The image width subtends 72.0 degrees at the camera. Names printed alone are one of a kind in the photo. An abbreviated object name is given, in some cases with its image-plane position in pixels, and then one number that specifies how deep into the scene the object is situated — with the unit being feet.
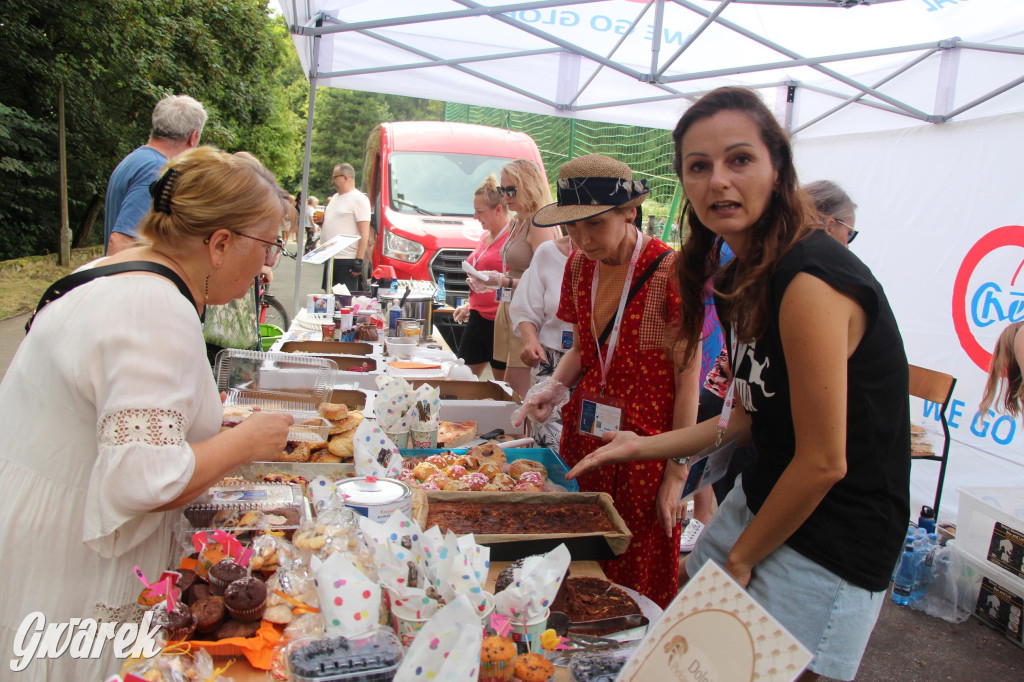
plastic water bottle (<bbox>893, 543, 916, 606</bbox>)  12.76
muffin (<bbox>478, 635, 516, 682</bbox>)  4.00
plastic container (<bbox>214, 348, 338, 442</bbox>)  8.61
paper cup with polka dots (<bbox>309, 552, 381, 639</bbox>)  4.00
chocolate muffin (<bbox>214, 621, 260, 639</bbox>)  4.46
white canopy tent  15.31
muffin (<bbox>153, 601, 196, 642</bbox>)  4.29
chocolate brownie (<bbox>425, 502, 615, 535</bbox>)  6.24
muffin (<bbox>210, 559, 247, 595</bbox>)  4.66
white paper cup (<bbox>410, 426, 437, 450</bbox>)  8.70
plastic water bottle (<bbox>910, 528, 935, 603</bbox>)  12.78
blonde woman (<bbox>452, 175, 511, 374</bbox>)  17.19
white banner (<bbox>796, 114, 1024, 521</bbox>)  14.70
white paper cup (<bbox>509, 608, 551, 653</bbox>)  4.37
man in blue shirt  12.21
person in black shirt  4.38
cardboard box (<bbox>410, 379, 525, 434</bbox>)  10.80
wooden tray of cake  5.96
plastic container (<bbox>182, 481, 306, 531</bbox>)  5.61
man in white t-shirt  28.37
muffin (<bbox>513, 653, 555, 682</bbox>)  4.14
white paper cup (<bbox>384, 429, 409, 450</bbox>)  8.57
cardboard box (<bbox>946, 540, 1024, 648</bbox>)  11.57
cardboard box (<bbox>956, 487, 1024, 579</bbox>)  11.74
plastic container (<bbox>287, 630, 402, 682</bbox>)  3.70
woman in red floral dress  7.99
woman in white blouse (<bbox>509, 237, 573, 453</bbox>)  12.21
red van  27.43
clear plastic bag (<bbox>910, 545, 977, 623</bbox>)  12.47
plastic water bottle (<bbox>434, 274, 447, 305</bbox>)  21.93
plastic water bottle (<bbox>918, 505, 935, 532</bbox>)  13.73
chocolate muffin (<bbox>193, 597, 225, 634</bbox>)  4.42
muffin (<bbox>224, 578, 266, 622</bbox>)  4.53
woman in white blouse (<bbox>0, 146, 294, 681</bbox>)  4.51
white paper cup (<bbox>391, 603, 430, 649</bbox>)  4.20
